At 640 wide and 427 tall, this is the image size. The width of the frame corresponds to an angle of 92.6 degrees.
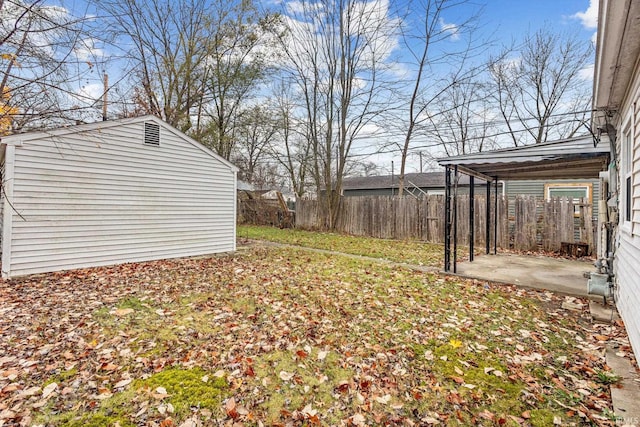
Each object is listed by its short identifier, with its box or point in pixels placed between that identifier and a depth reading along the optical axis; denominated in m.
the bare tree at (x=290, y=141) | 17.39
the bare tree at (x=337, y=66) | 14.04
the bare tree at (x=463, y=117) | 15.13
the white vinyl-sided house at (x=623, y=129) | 2.42
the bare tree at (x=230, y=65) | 14.34
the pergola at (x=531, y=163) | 5.16
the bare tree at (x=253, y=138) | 17.23
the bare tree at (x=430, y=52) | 13.09
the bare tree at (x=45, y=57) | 3.16
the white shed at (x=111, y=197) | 5.86
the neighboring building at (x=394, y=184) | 19.69
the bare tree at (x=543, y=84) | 15.39
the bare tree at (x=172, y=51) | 13.24
